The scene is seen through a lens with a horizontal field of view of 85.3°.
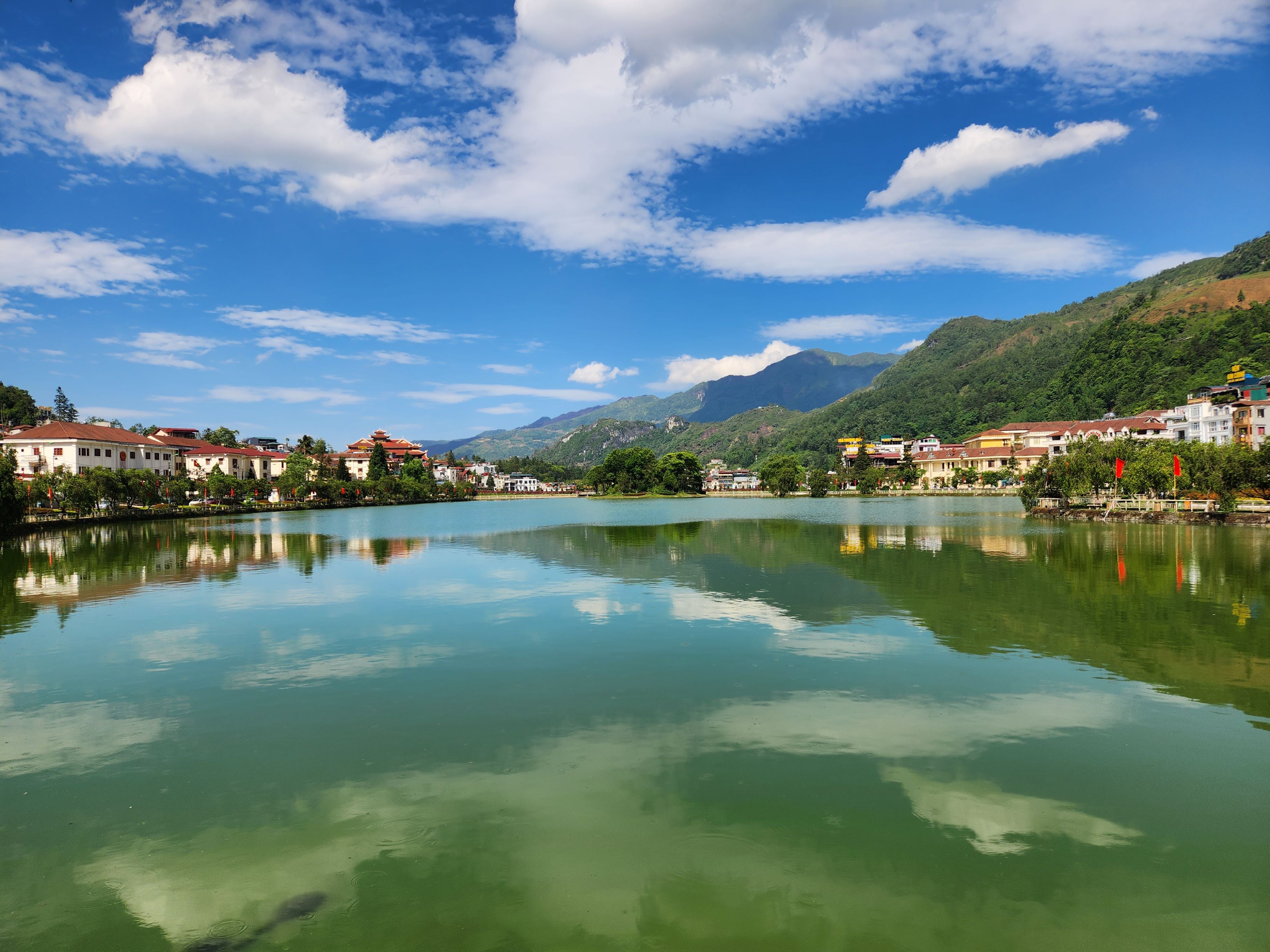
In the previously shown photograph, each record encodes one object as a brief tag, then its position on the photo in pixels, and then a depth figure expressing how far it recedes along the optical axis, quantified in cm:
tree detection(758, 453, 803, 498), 12175
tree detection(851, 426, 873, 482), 15100
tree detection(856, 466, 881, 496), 12569
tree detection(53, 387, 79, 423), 14538
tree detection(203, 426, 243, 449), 13800
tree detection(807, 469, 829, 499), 11738
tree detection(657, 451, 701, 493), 13362
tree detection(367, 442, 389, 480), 12312
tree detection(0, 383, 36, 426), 11250
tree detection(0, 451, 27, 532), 4222
